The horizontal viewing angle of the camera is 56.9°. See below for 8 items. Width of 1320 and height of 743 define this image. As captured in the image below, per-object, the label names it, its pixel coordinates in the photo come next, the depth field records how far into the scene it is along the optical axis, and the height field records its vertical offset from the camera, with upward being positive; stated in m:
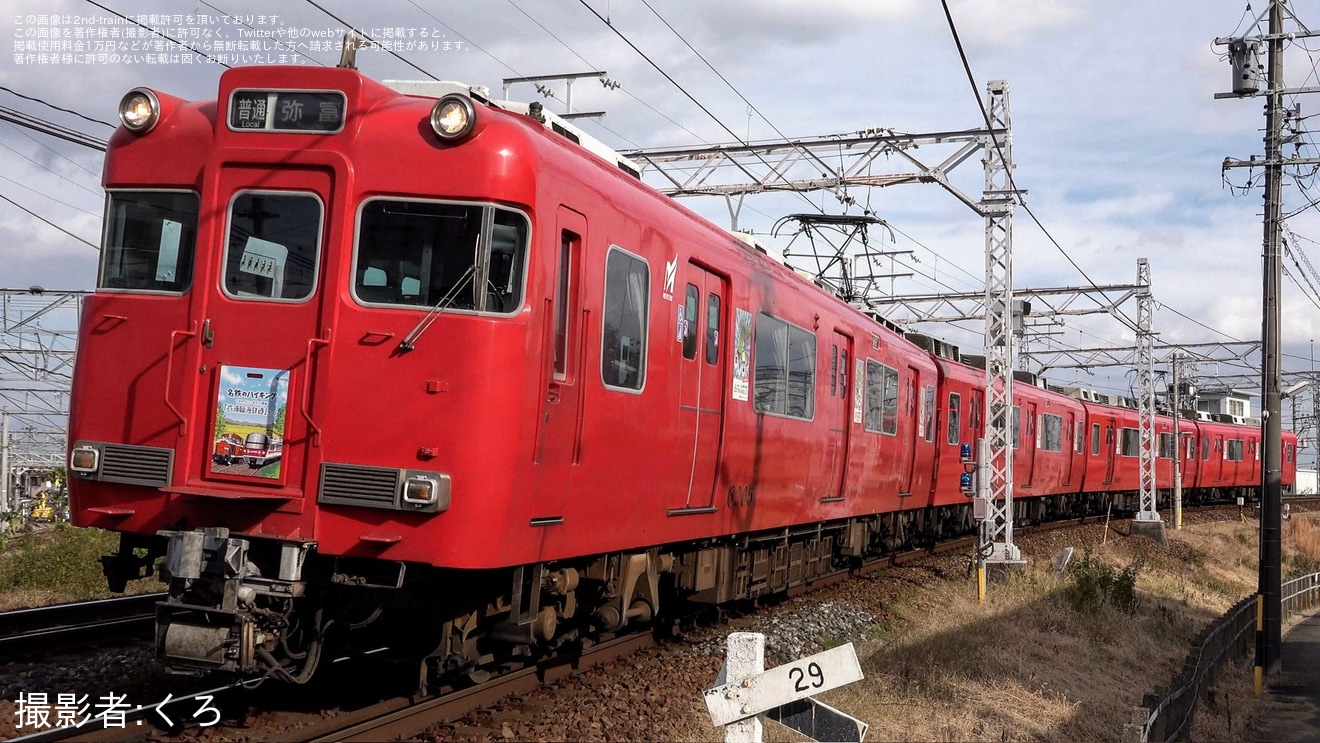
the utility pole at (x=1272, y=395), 14.51 +1.23
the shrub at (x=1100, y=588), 14.41 -1.30
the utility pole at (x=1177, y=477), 31.31 +0.27
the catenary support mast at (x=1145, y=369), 28.58 +2.84
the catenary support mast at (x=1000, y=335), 17.88 +2.15
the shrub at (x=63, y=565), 12.35 -1.49
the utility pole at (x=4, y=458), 27.05 -0.90
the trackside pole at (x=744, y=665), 5.45 -0.91
